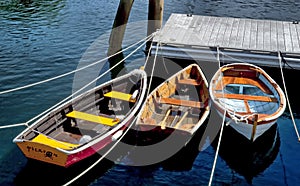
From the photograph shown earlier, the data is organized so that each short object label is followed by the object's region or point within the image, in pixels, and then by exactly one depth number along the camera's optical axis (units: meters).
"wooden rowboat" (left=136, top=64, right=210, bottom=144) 11.97
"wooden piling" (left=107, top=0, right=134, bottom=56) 17.83
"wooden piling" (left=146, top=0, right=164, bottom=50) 18.59
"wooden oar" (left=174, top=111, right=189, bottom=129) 12.39
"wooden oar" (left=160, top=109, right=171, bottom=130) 11.77
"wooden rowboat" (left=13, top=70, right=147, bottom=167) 10.63
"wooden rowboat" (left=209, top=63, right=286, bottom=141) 12.13
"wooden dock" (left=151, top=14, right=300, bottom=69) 16.62
